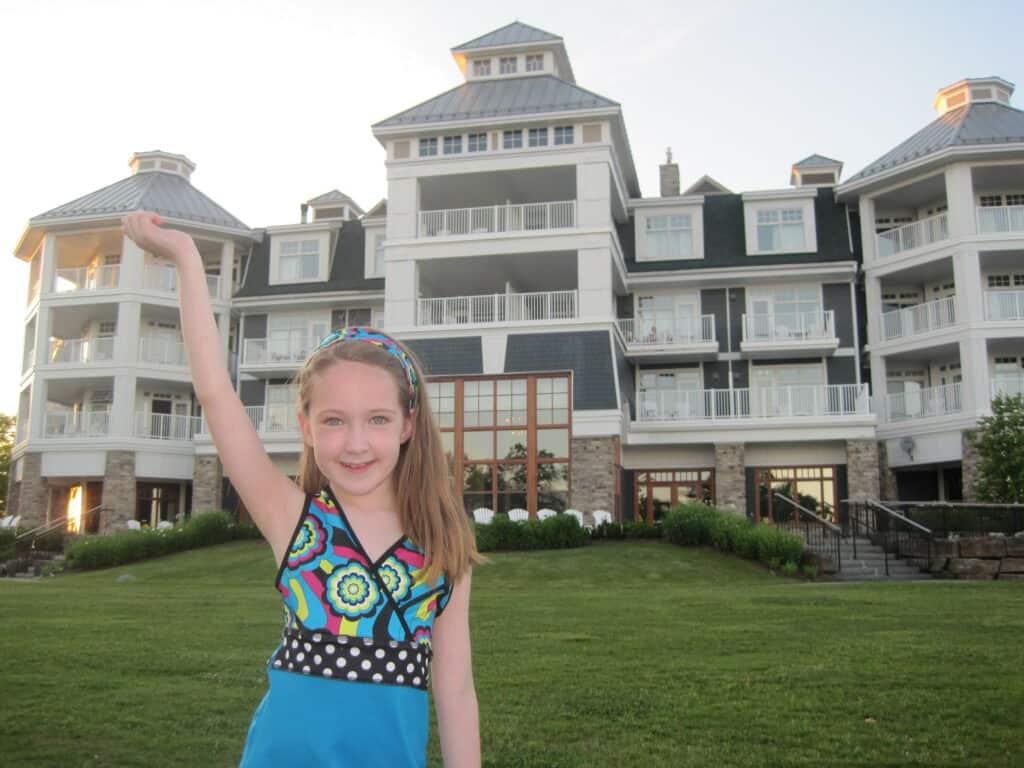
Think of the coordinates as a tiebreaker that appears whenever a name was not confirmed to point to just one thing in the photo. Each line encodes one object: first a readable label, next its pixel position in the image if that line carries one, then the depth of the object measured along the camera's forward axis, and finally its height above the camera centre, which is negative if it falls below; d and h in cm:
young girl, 239 -7
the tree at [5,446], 5150 +371
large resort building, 2964 +655
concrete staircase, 1968 -110
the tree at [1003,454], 2591 +158
